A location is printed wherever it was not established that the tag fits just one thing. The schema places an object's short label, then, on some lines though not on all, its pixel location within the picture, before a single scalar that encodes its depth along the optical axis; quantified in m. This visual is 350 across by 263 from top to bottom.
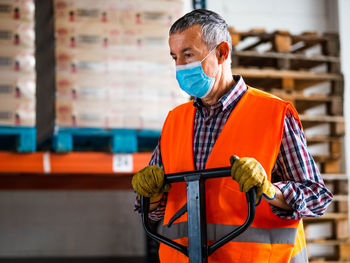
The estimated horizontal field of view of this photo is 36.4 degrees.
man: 2.27
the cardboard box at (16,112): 4.29
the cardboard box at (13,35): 4.34
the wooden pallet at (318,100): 5.33
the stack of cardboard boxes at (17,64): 4.30
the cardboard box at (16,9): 4.36
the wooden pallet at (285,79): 5.25
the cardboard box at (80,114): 4.35
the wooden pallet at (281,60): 5.31
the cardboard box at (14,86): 4.30
